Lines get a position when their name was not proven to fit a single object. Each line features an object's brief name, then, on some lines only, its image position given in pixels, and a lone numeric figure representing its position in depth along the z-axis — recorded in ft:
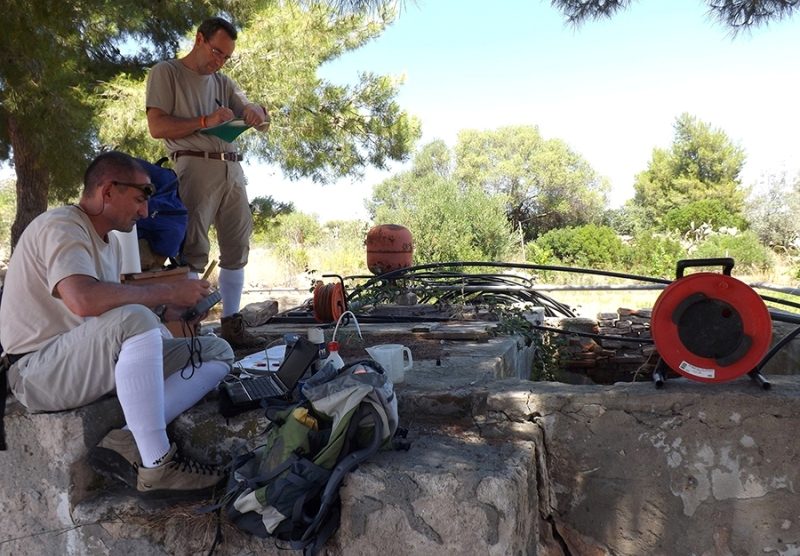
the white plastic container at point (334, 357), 7.44
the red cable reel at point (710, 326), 6.45
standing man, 10.35
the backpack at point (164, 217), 9.56
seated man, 6.17
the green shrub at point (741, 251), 53.21
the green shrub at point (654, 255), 55.52
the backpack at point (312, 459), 5.48
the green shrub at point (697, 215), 81.05
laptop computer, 7.03
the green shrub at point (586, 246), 64.23
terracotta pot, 19.13
